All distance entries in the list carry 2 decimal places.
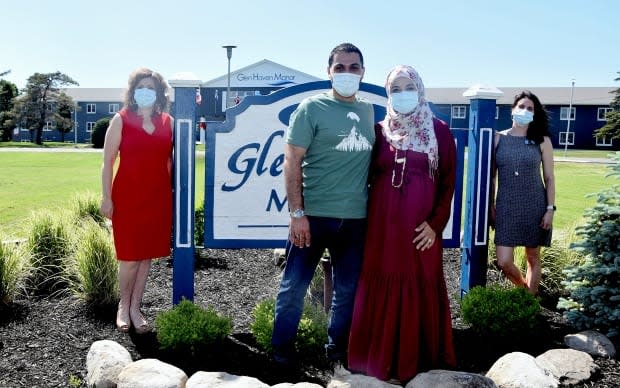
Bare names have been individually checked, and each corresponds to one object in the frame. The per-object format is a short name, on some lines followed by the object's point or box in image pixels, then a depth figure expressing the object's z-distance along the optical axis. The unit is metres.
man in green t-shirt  3.42
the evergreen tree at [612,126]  37.44
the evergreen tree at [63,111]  50.51
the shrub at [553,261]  5.69
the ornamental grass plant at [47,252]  5.50
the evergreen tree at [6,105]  49.47
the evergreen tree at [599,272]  4.41
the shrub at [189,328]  3.85
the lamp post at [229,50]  26.09
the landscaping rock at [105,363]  3.50
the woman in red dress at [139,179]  4.28
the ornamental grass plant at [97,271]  4.92
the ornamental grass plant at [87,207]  7.39
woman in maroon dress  3.45
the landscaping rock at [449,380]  3.27
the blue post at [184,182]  4.33
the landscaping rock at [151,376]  3.26
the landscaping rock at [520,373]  3.40
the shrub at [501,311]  4.30
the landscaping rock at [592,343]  4.14
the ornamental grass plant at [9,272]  4.97
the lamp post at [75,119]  51.58
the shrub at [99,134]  39.38
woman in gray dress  4.70
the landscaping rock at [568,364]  3.71
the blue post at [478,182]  4.78
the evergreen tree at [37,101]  49.31
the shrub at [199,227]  6.95
